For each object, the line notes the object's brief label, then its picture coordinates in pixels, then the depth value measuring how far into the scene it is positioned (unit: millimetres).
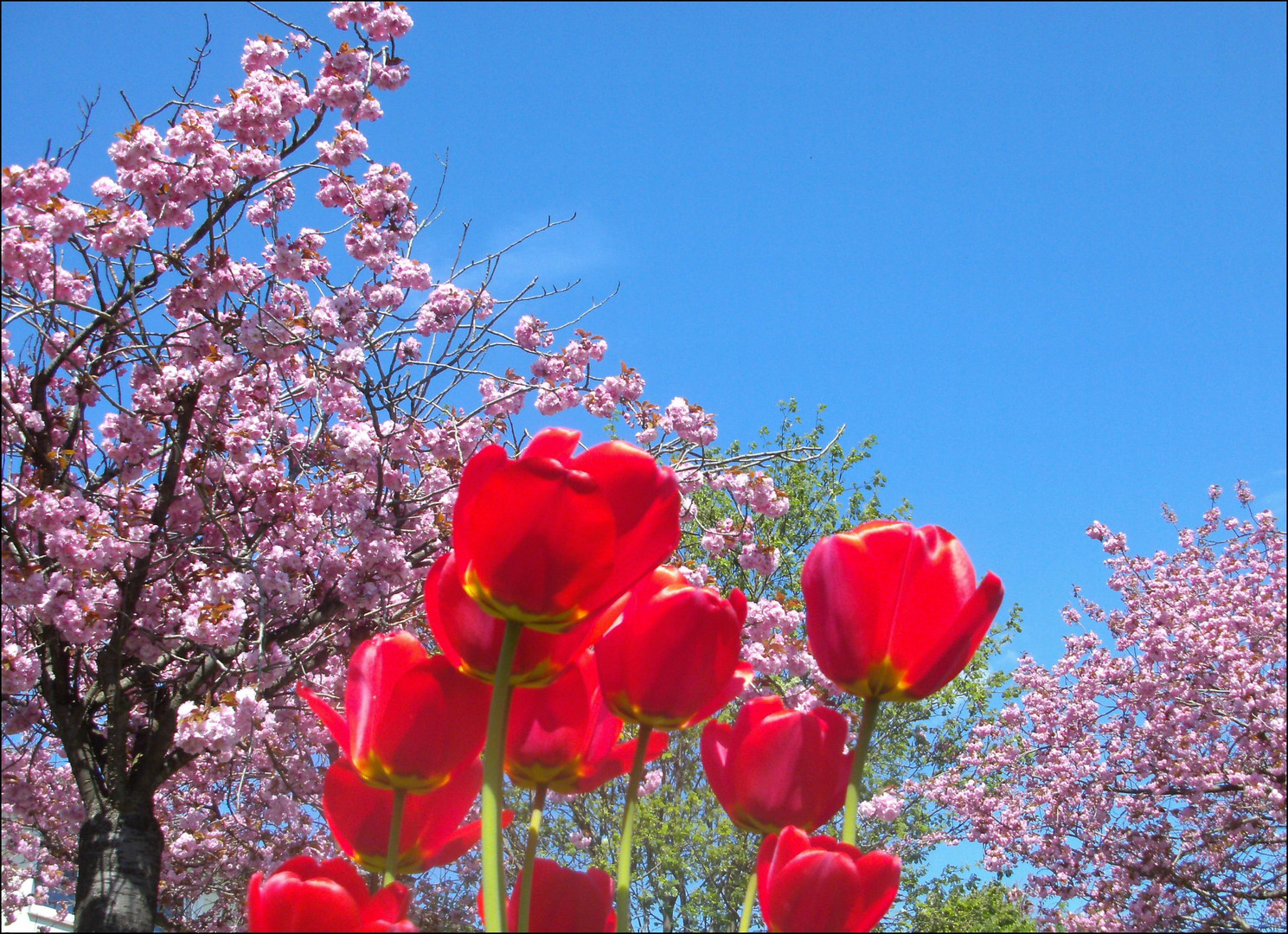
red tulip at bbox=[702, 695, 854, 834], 813
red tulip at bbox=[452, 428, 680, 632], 654
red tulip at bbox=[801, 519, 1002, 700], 780
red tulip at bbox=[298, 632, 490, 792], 774
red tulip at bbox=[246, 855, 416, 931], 638
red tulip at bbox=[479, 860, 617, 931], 688
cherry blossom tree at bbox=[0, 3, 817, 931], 3975
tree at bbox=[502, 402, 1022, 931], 5477
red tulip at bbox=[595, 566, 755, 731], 761
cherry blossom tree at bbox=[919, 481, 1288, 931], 6887
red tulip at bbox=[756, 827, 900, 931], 679
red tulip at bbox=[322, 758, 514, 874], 848
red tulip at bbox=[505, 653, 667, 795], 799
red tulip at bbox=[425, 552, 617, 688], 735
